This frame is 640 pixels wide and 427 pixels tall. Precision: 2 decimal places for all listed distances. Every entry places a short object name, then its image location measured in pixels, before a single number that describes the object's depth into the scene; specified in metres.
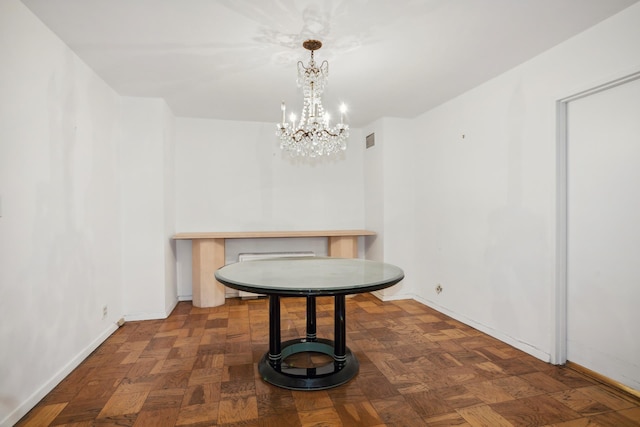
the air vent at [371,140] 4.57
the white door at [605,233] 2.05
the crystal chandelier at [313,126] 2.50
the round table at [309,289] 1.89
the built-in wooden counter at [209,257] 4.01
